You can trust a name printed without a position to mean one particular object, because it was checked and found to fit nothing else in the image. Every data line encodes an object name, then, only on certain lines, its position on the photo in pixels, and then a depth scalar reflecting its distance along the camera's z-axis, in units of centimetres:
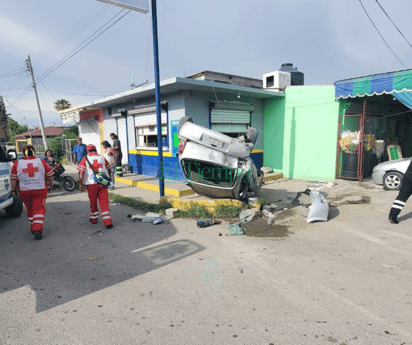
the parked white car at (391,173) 813
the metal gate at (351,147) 943
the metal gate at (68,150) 1876
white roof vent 1143
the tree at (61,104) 4371
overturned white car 580
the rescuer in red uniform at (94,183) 564
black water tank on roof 1463
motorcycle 958
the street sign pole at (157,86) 678
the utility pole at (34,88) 2362
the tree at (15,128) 5309
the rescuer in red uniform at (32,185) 511
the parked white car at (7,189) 552
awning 781
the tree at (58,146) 2002
